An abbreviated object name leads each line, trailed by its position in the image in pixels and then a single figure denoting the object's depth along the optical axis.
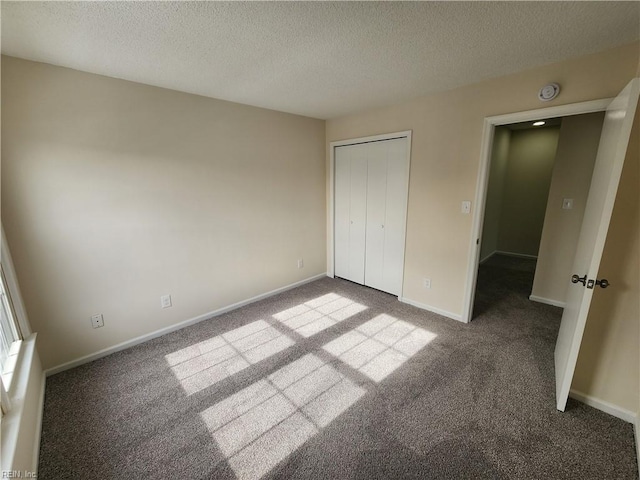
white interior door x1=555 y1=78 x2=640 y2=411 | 1.31
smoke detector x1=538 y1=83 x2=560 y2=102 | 1.95
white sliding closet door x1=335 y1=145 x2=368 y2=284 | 3.46
